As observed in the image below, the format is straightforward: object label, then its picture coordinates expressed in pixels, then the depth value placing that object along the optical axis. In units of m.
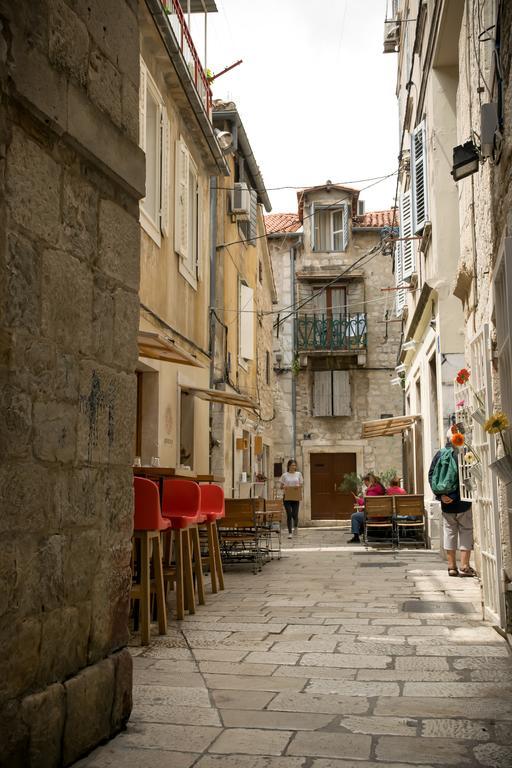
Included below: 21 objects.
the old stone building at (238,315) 14.12
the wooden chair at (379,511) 12.58
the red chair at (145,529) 5.20
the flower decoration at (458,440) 6.32
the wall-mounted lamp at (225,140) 14.40
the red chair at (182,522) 6.20
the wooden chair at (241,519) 9.28
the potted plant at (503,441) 4.26
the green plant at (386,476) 21.39
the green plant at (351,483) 22.95
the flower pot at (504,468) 4.18
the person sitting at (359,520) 14.44
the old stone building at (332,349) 24.52
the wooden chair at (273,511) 10.70
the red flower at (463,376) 6.26
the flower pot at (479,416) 5.57
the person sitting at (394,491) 13.73
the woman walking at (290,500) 16.97
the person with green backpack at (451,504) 8.02
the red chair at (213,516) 7.34
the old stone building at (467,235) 4.86
